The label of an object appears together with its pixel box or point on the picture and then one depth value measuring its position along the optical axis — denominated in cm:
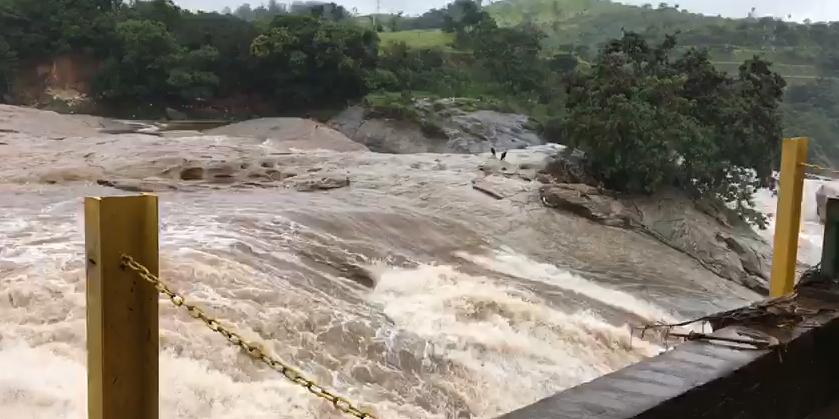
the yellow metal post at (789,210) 553
